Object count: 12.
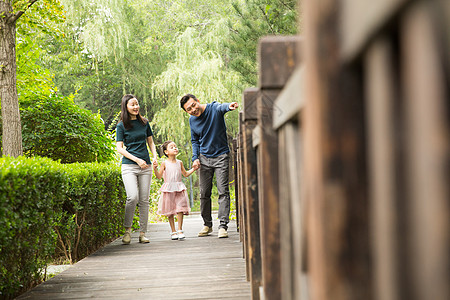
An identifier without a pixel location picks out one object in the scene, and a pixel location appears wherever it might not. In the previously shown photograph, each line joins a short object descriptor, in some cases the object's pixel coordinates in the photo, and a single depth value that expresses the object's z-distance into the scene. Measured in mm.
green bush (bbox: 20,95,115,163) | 17272
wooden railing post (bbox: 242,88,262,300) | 5453
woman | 12008
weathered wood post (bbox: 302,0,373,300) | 1434
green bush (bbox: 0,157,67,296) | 6070
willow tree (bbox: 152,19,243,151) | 30109
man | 12719
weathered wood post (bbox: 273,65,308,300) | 2574
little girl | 13156
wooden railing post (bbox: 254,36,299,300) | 3693
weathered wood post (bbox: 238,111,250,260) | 7452
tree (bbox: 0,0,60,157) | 14742
